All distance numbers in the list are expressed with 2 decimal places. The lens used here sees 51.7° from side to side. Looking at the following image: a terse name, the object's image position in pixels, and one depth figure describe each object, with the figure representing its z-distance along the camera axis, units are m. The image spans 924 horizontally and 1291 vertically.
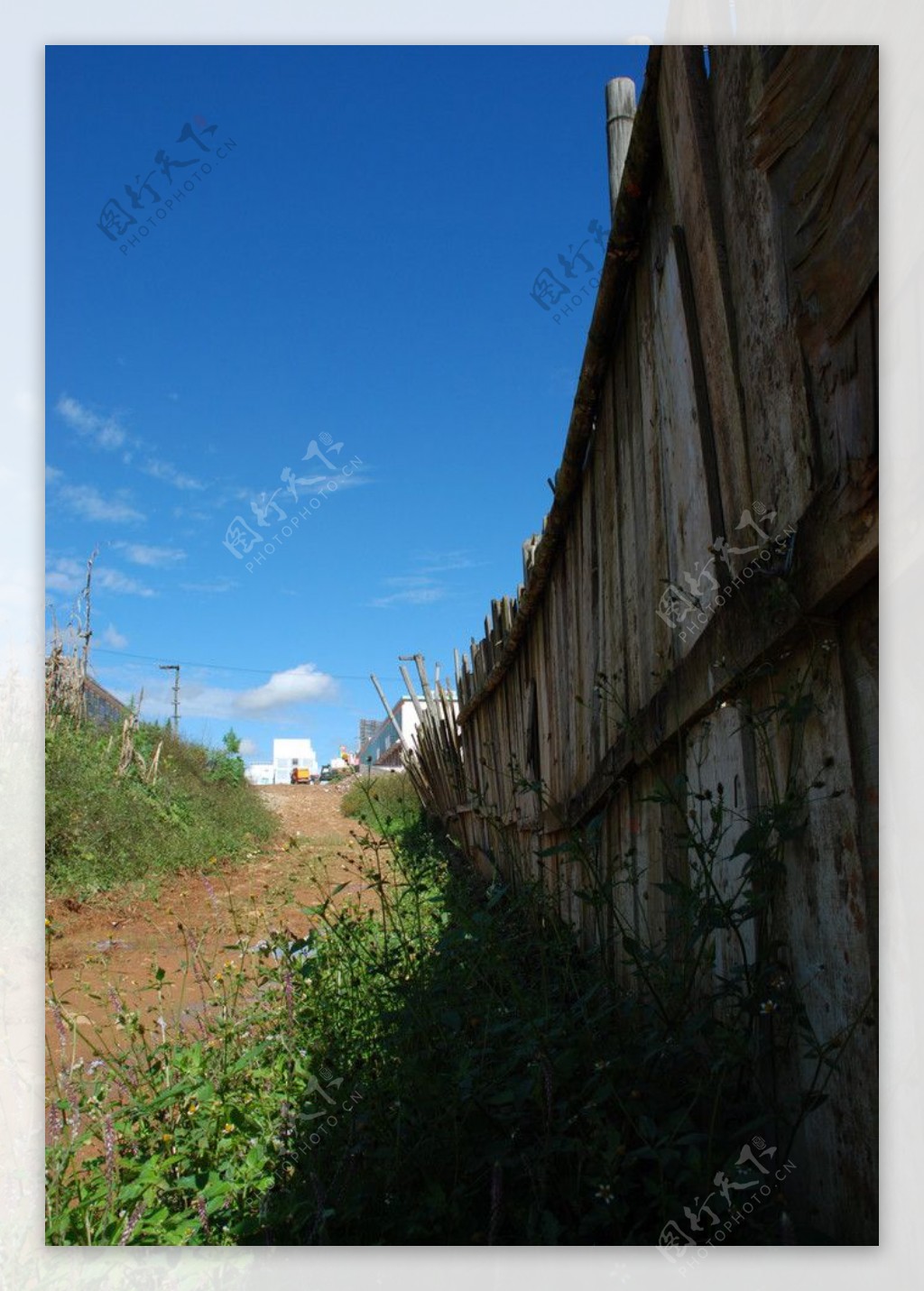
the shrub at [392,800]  12.81
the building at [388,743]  37.14
